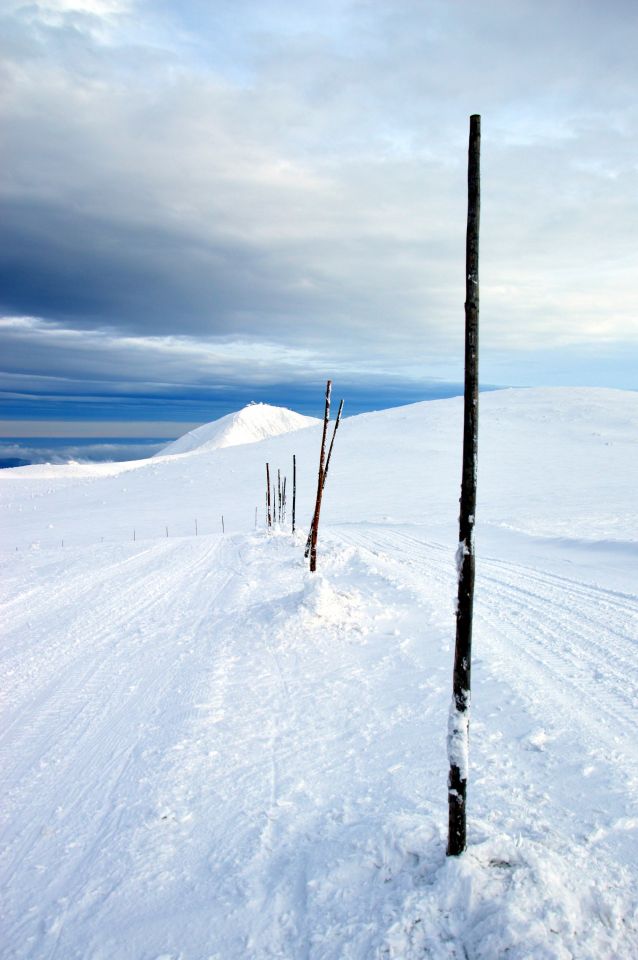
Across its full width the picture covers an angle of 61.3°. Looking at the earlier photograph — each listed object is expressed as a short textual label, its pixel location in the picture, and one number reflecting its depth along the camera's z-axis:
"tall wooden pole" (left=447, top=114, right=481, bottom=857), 3.39
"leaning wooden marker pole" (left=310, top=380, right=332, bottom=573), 12.13
